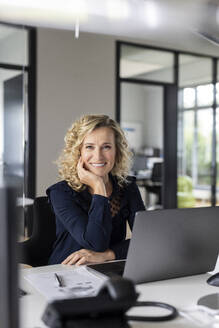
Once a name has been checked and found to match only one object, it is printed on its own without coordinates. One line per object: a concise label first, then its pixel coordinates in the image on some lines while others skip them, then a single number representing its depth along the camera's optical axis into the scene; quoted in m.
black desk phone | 0.84
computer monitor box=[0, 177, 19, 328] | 0.67
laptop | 1.30
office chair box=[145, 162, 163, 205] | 6.61
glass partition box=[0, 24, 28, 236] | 5.14
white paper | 1.26
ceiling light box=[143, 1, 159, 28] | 4.40
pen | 1.35
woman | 1.81
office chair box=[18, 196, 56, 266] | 2.21
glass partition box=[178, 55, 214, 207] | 6.79
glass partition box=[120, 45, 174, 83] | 6.04
